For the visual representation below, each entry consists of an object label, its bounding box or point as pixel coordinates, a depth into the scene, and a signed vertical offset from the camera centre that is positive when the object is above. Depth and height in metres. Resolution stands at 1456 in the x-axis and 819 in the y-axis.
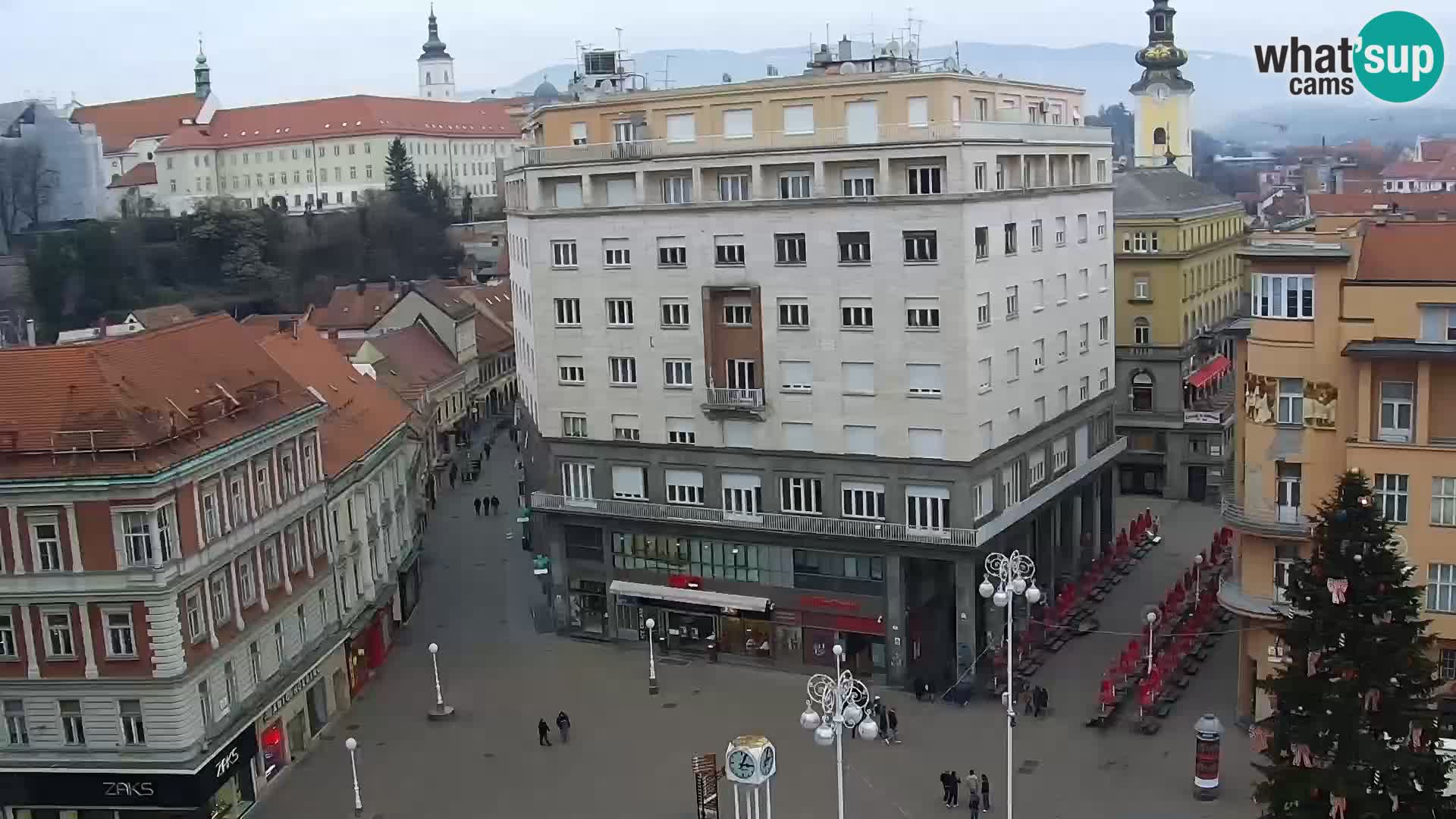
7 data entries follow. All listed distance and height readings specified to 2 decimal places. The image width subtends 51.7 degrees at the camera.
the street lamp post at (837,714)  26.20 -9.62
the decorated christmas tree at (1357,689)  25.84 -9.48
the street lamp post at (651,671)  47.81 -15.61
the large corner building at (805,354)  45.41 -5.88
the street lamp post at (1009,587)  29.66 -8.48
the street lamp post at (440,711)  46.31 -16.03
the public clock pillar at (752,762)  31.05 -12.10
